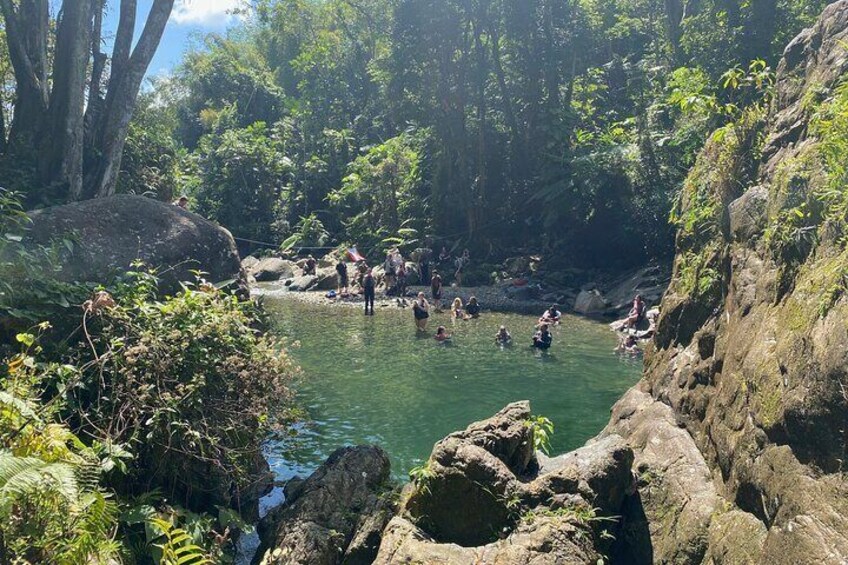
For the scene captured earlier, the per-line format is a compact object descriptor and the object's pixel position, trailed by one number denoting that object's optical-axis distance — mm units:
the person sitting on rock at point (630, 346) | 19656
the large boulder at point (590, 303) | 27156
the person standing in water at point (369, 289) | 27266
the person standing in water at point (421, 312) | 23141
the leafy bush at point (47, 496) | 5379
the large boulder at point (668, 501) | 6680
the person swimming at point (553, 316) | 24034
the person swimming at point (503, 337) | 21219
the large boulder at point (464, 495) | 7051
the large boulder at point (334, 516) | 7379
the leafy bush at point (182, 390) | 7852
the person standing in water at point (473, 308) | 25953
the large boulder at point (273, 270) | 38312
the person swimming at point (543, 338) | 20078
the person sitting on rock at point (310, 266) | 36438
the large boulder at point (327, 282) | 34312
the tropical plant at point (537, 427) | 8062
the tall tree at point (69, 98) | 14828
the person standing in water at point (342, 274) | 32875
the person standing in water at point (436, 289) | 28344
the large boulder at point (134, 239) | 10258
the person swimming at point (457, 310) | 25984
